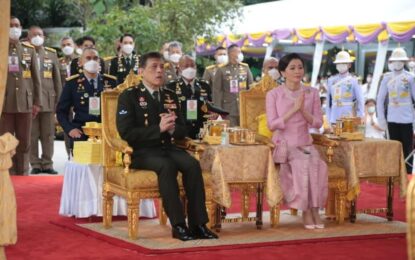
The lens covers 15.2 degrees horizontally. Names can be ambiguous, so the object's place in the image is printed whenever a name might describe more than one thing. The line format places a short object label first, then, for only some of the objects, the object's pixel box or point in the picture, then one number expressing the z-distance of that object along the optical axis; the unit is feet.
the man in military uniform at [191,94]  42.48
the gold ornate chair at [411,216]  21.94
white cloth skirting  39.91
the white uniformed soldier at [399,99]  56.59
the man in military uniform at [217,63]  63.01
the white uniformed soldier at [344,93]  56.71
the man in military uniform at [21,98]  54.98
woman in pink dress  37.92
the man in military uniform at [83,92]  42.60
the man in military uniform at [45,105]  58.96
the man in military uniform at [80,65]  48.55
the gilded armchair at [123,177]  34.89
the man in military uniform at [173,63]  56.34
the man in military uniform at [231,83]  61.33
